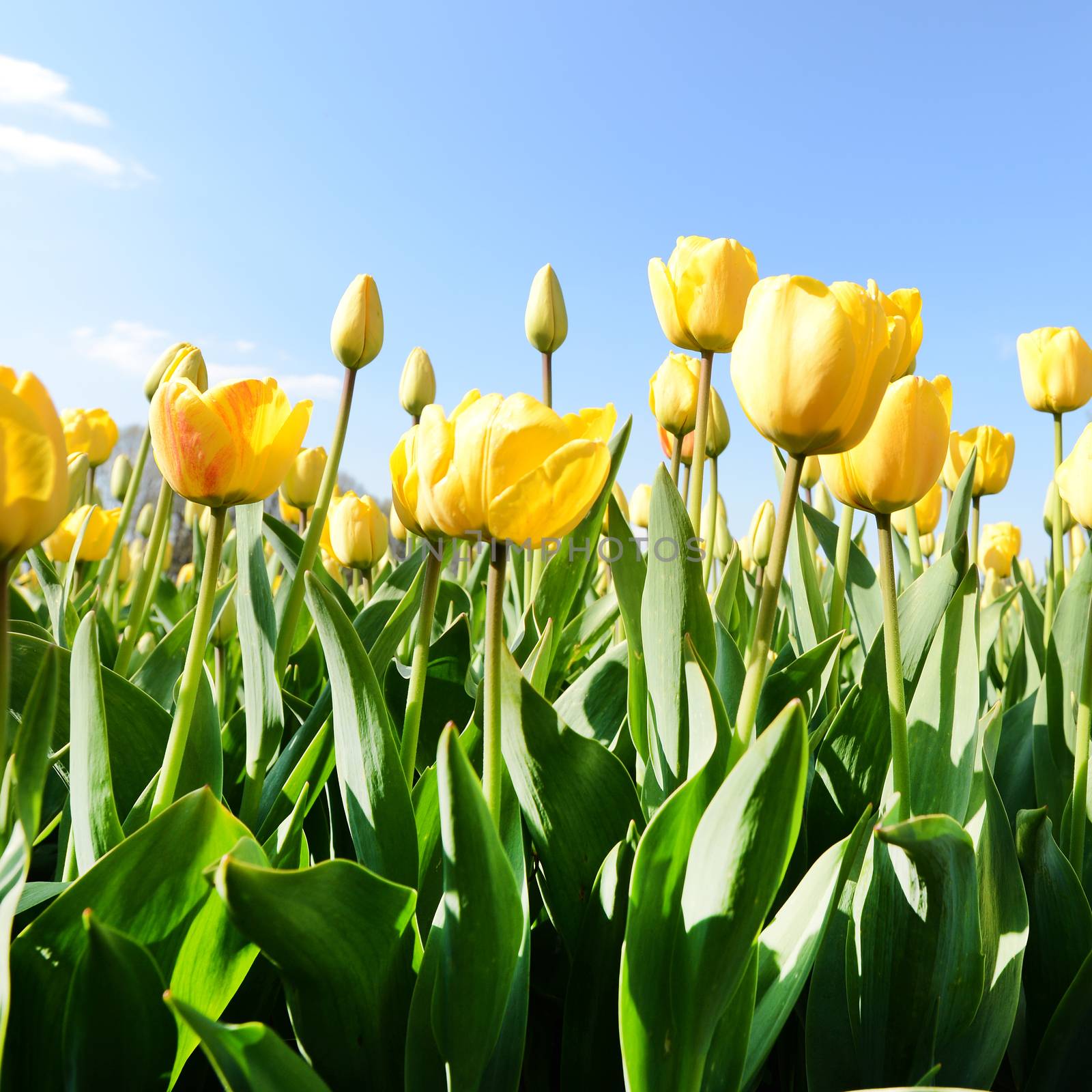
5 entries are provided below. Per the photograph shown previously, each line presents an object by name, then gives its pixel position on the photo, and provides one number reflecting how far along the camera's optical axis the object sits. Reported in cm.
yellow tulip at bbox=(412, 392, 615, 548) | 58
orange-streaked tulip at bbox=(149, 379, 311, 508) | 70
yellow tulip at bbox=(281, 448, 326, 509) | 179
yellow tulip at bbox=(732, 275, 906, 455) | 62
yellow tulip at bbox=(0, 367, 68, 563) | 46
